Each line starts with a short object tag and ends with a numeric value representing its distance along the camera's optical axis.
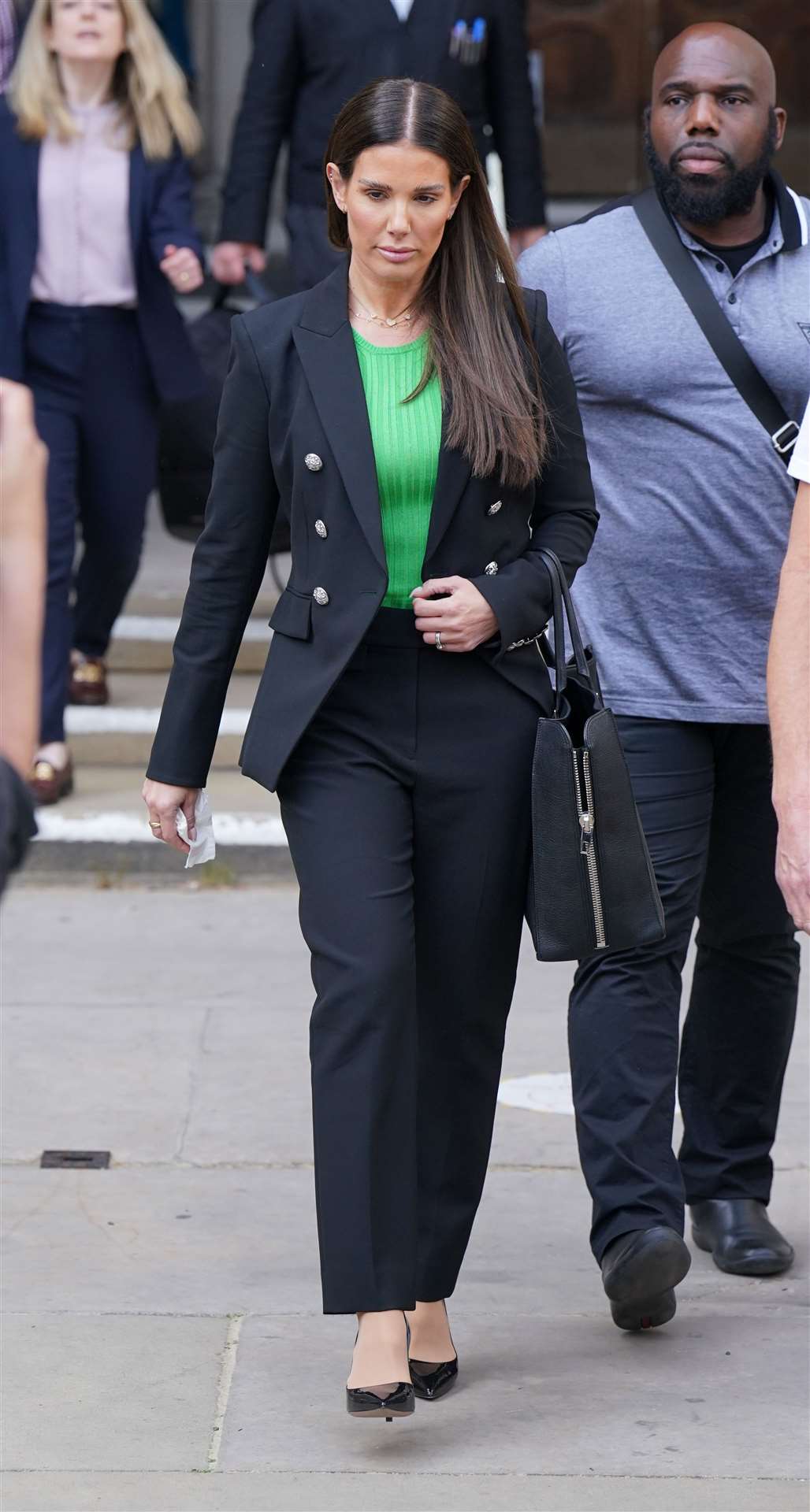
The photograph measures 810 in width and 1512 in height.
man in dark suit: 13.60
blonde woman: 12.81
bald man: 7.95
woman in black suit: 6.98
